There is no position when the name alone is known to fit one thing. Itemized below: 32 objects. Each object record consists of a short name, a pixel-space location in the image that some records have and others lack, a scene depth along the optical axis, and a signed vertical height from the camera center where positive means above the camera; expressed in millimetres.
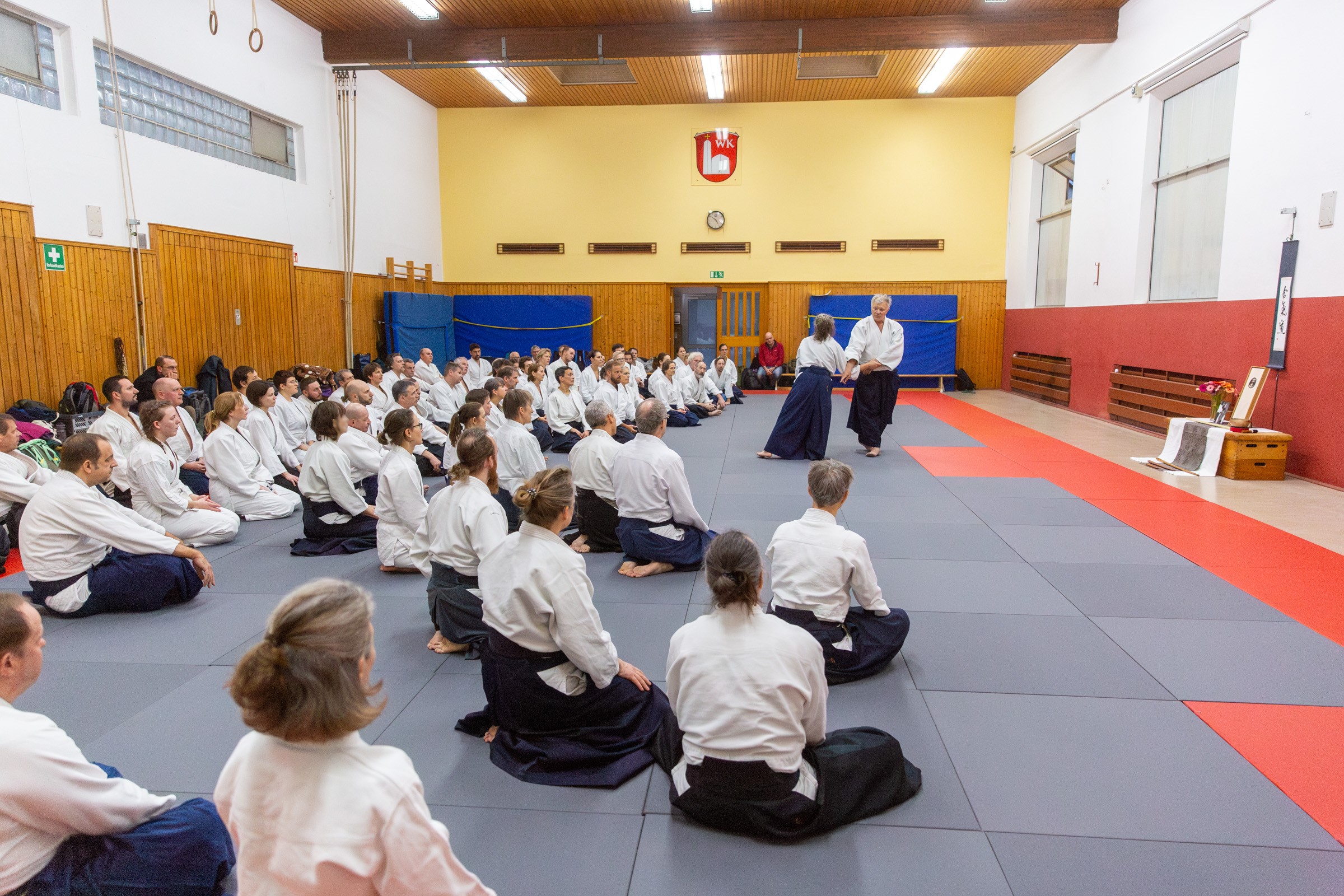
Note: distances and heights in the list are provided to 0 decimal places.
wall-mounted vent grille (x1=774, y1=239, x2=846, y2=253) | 17969 +1845
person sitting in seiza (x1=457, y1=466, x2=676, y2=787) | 2895 -1285
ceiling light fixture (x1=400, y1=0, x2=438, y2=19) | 12398 +4950
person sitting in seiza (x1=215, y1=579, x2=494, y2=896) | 1404 -809
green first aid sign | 8234 +715
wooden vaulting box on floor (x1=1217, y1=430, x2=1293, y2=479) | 8117 -1257
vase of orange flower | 8633 -777
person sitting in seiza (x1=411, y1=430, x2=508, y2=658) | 3971 -1034
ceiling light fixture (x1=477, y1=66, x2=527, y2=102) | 15181 +4808
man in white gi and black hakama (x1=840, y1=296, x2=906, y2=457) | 9211 -455
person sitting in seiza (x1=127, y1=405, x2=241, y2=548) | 5574 -1201
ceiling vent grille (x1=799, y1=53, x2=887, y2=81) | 15352 +4992
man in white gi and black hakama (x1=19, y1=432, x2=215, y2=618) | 4270 -1235
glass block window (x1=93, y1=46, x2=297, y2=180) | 9266 +2682
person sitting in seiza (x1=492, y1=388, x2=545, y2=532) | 6312 -992
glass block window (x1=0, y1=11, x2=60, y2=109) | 7719 +2588
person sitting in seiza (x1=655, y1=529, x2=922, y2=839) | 2488 -1221
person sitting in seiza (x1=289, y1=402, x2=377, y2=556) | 5781 -1273
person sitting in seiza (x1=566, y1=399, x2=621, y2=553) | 5762 -1164
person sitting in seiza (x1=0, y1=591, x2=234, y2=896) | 1825 -1220
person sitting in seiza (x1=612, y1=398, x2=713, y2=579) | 5180 -1146
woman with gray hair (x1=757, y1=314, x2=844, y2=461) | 9164 -845
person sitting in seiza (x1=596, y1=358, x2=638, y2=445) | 10320 -911
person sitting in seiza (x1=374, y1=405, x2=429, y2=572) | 5008 -1062
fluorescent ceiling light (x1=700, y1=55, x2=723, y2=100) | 14852 +4872
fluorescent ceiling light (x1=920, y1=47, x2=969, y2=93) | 14309 +4879
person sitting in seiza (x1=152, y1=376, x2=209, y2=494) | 6820 -1109
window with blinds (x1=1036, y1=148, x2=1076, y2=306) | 15062 +1962
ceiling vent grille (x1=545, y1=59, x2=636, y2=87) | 15562 +4917
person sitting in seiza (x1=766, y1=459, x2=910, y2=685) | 3570 -1135
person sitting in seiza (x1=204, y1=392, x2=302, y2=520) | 6559 -1191
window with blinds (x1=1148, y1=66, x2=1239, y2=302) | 10008 +1838
